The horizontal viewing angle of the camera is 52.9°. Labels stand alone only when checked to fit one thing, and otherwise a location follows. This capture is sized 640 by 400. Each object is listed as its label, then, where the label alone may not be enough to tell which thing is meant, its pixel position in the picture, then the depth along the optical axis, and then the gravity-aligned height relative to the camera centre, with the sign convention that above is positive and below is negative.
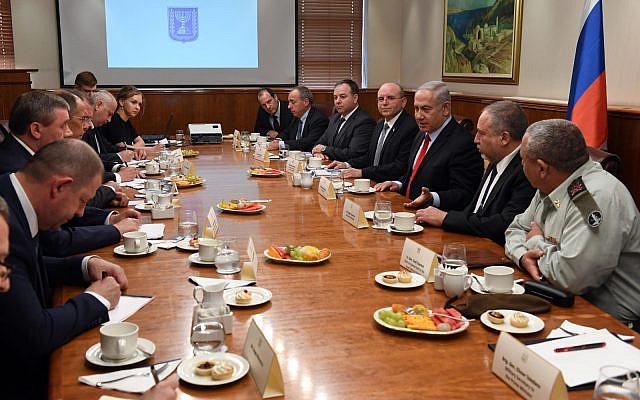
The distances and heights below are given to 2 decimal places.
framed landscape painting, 6.07 +0.51
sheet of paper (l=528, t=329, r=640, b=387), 1.50 -0.65
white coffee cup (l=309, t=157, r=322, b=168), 4.91 -0.55
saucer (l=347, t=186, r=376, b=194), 3.90 -0.60
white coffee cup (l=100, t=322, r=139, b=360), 1.58 -0.62
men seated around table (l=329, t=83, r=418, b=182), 5.02 -0.37
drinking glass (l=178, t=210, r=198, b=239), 2.70 -0.56
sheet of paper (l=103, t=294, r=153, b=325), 1.89 -0.66
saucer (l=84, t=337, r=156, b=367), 1.57 -0.66
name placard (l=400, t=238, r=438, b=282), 2.19 -0.59
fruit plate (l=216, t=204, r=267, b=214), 3.26 -0.61
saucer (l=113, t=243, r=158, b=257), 2.52 -0.63
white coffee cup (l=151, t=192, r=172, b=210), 3.22 -0.56
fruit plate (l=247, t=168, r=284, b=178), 4.48 -0.57
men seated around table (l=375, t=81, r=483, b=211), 3.93 -0.42
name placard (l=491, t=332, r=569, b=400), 1.33 -0.61
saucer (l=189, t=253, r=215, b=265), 2.38 -0.63
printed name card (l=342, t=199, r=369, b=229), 2.96 -0.58
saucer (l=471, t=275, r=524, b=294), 2.08 -0.64
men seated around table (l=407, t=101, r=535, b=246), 2.95 -0.47
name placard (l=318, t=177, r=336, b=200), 3.67 -0.57
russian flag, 4.29 +0.05
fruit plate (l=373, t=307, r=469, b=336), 1.72 -0.64
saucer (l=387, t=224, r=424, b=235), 2.85 -0.62
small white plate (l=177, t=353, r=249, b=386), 1.46 -0.65
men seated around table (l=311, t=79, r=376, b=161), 6.00 -0.37
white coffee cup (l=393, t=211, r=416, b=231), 2.86 -0.58
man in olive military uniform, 2.24 -0.49
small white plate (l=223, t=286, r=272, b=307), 1.95 -0.63
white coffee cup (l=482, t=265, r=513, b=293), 2.06 -0.60
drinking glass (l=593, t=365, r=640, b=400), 1.14 -0.52
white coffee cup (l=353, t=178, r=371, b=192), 3.90 -0.57
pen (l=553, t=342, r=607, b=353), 1.61 -0.64
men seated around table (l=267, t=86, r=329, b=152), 7.02 -0.33
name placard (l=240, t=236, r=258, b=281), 2.19 -0.61
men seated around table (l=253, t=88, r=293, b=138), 7.94 -0.34
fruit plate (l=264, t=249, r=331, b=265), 2.37 -0.62
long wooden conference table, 1.47 -0.66
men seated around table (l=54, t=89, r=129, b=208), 3.47 -0.24
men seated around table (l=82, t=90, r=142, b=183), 5.23 -0.39
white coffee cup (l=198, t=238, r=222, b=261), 2.39 -0.59
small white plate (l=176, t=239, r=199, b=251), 2.57 -0.62
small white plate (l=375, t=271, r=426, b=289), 2.11 -0.63
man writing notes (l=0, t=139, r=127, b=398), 1.67 -0.52
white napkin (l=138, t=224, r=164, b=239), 2.78 -0.62
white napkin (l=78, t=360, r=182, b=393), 1.46 -0.67
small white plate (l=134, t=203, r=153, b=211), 3.40 -0.62
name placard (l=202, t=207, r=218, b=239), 2.74 -0.59
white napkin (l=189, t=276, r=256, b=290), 2.14 -0.64
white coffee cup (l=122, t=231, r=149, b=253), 2.53 -0.60
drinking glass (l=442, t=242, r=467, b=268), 2.08 -0.53
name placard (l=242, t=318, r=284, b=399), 1.42 -0.62
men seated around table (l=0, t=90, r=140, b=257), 2.94 -0.22
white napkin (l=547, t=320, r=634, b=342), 1.73 -0.65
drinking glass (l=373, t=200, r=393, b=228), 2.94 -0.56
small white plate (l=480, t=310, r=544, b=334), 1.75 -0.64
